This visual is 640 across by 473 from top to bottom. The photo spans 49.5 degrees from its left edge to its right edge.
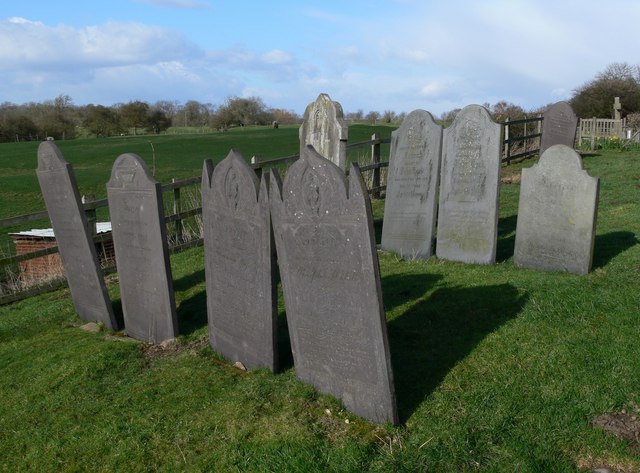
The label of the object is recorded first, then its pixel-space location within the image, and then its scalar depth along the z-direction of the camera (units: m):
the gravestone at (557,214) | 8.32
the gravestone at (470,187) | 9.46
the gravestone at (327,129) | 11.27
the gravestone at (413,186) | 10.17
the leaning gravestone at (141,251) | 7.18
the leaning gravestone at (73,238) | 8.09
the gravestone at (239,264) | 5.84
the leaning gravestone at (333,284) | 4.82
